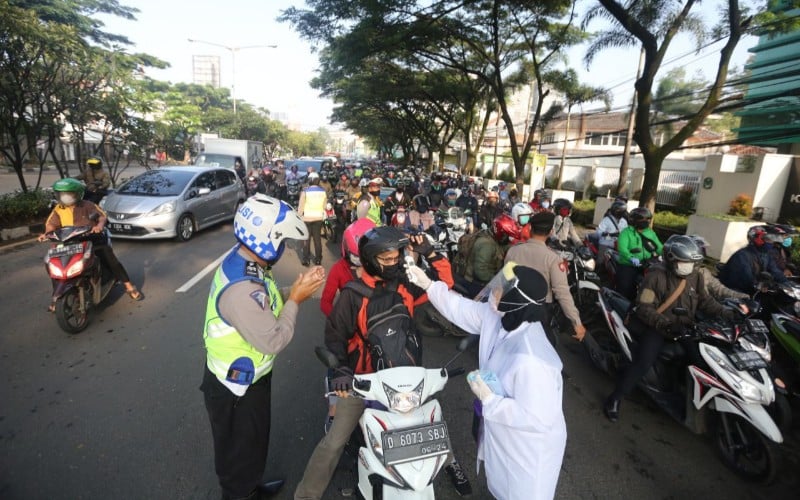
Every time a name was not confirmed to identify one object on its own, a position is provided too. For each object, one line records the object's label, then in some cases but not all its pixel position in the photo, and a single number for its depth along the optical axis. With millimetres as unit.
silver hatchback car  8266
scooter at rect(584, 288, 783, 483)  2797
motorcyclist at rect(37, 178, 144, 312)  4867
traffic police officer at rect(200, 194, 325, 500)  1943
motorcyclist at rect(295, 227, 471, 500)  2270
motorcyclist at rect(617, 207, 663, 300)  5082
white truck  16859
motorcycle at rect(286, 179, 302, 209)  14406
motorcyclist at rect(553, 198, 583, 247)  6410
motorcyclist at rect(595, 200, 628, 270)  6480
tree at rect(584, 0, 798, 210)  7777
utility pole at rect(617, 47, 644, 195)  14120
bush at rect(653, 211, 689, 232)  10734
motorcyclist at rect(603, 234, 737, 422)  3373
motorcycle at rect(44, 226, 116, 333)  4539
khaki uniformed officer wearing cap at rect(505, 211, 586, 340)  3793
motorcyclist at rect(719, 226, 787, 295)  4465
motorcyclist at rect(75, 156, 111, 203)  8312
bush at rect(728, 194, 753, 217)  10074
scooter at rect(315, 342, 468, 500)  1893
